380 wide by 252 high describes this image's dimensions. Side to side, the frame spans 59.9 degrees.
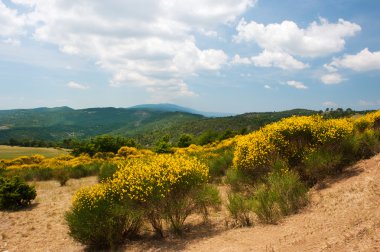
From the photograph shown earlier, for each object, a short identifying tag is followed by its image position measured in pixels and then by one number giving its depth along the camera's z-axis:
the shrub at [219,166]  15.56
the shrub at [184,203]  8.60
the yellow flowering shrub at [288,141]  10.96
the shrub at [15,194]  13.98
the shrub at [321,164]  10.58
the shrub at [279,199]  8.59
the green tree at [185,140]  51.50
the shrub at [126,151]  35.00
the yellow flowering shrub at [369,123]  16.45
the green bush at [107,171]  18.38
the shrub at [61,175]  20.20
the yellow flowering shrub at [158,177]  8.23
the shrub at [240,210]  8.72
